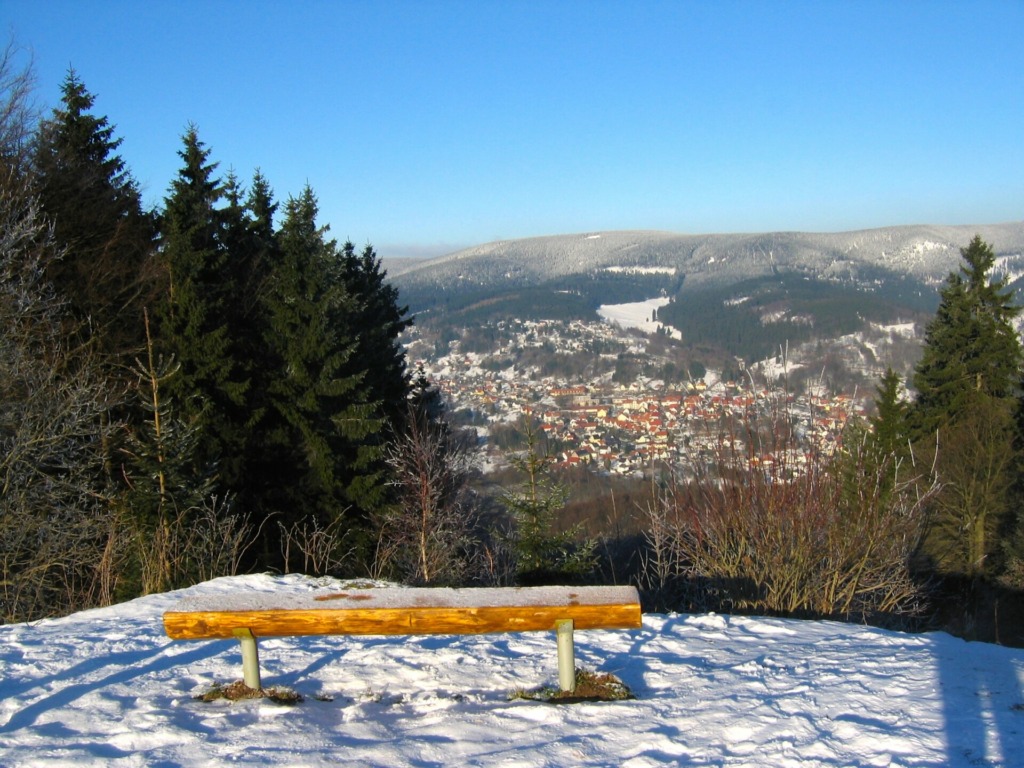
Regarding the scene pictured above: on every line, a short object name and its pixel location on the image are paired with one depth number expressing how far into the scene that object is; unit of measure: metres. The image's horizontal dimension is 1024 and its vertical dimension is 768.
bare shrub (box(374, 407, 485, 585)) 9.73
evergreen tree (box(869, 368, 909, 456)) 28.53
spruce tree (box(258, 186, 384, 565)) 20.11
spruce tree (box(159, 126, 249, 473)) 18.22
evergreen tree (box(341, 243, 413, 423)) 24.66
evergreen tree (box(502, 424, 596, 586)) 9.99
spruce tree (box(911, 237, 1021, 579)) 22.97
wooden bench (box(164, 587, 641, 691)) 4.01
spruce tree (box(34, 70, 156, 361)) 17.34
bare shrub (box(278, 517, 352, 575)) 9.57
